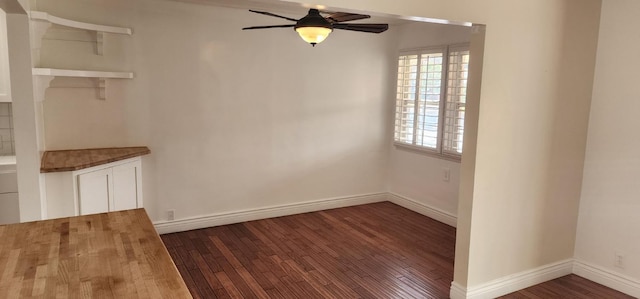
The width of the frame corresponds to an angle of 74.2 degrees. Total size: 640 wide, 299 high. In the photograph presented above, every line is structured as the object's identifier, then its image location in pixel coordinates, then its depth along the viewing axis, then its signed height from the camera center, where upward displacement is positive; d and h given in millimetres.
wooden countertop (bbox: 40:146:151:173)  2992 -587
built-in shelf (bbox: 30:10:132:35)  2758 +458
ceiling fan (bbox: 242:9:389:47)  2814 +440
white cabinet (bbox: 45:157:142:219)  2994 -812
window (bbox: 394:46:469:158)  4523 -64
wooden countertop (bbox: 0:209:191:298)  1282 -618
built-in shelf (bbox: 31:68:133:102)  2925 +62
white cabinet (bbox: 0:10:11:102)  3521 +117
